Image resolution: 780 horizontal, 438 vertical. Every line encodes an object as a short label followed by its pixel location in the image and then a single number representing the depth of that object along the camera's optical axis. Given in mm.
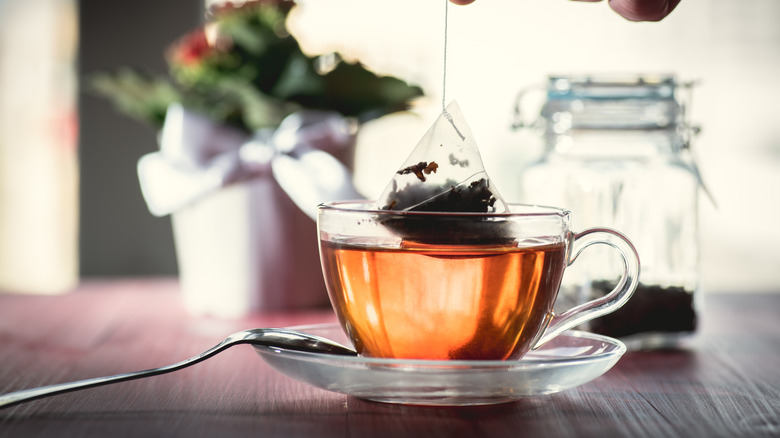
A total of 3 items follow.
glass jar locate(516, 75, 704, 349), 905
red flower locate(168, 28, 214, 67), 1095
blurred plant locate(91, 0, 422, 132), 1087
